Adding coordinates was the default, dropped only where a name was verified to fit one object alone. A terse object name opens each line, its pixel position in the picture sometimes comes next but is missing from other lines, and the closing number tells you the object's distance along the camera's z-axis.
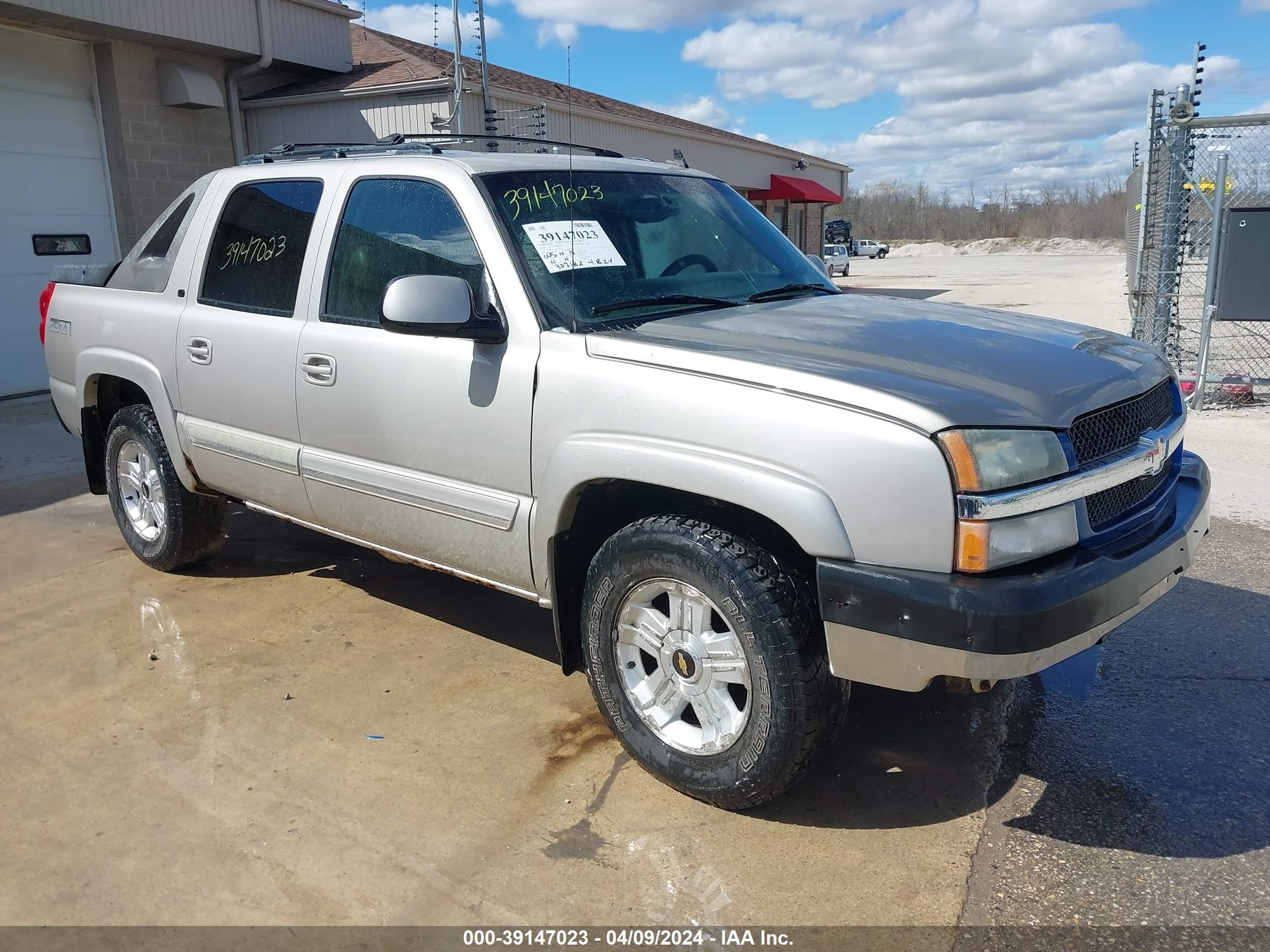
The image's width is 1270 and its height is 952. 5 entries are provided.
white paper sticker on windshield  3.48
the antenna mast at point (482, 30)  6.38
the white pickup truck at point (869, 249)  67.01
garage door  10.51
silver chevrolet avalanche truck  2.57
